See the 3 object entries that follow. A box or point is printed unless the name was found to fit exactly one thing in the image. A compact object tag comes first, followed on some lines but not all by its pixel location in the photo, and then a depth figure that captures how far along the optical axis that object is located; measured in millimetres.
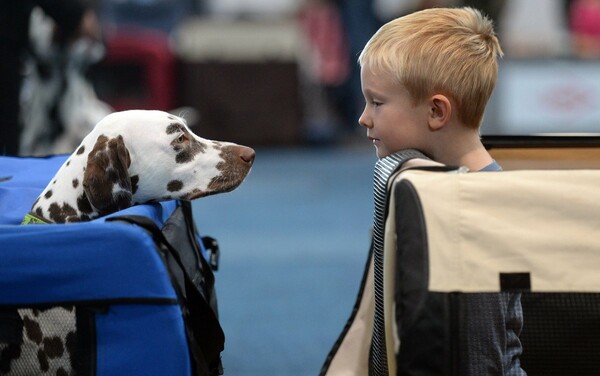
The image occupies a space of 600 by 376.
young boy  5578
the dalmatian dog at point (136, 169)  5687
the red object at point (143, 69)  25469
